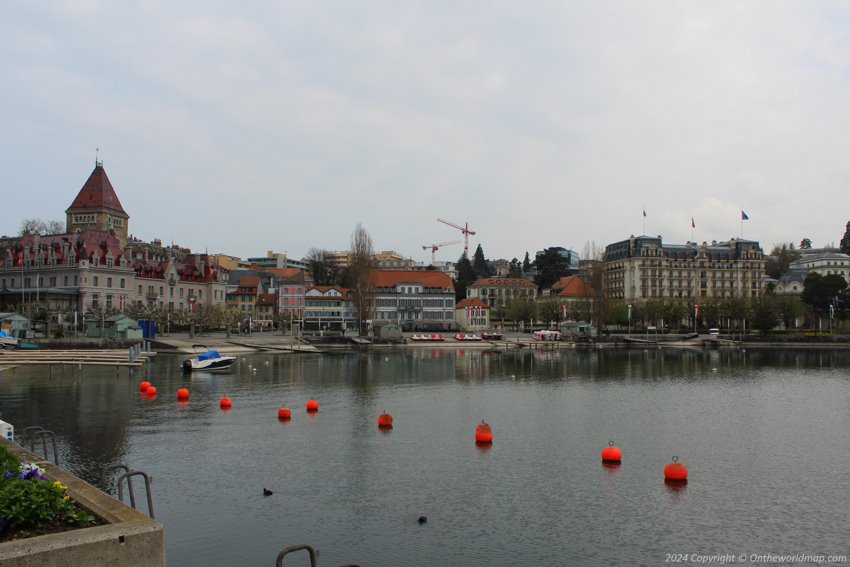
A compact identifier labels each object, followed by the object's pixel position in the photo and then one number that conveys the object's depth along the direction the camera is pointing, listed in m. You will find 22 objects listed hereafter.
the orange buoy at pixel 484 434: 31.91
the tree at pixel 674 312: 133.50
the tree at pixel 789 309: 130.50
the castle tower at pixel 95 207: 128.88
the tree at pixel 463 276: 180.20
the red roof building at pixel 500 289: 170.71
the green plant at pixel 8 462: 12.26
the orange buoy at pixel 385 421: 36.07
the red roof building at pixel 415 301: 143.12
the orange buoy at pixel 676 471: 25.39
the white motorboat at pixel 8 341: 77.88
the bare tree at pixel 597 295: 124.35
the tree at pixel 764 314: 125.38
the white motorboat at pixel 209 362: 65.19
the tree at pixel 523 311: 147.88
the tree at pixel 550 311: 145.38
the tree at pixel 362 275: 112.00
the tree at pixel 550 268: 183.89
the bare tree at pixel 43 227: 152.12
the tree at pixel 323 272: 184.77
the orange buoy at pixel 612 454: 28.25
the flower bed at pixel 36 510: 10.45
